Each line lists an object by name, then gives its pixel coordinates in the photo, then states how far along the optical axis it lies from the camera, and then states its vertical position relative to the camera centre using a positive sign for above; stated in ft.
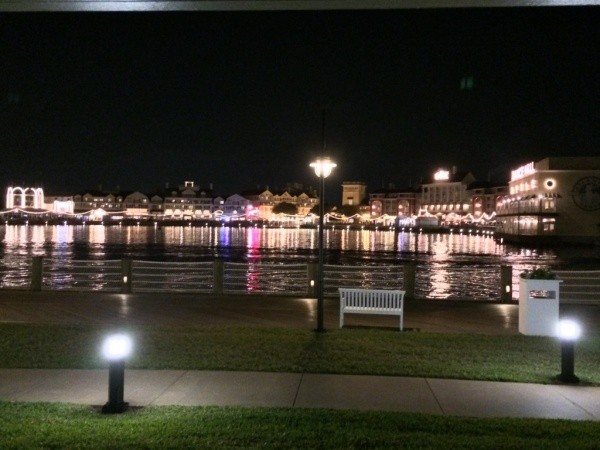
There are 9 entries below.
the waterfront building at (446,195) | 580.30 +29.81
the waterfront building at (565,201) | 304.09 +12.88
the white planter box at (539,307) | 44.55 -5.37
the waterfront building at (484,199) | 522.47 +24.04
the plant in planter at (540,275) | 45.68 -3.26
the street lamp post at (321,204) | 43.86 +1.47
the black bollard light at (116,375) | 25.13 -5.84
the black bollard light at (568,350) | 30.07 -5.74
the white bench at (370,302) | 47.19 -5.55
